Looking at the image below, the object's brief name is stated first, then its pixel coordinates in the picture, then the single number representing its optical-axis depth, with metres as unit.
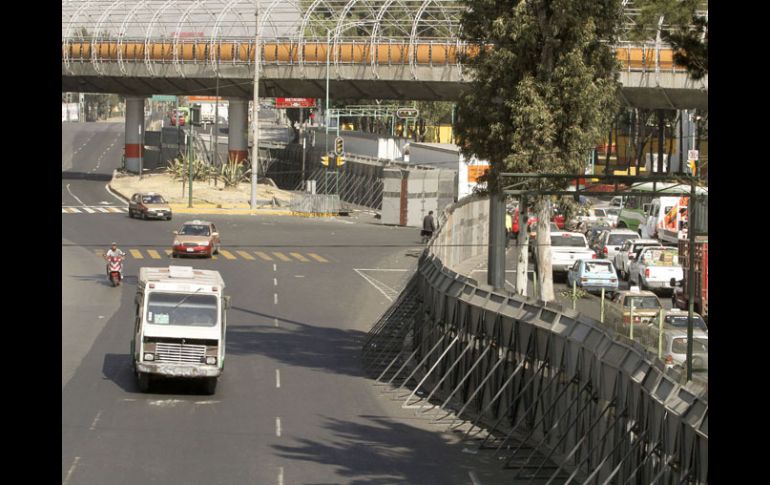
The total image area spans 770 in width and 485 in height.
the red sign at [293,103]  127.75
